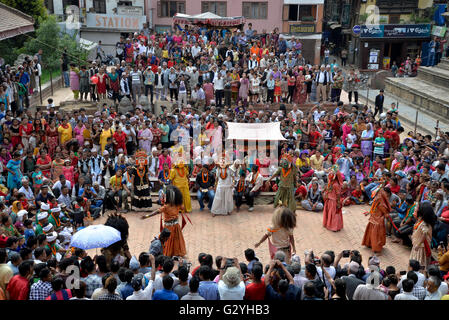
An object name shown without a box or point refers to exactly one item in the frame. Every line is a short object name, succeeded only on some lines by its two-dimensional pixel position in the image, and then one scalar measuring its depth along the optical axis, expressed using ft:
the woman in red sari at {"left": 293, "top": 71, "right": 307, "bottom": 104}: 63.62
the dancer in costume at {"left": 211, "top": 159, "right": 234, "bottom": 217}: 39.55
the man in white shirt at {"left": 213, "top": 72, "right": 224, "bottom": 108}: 61.11
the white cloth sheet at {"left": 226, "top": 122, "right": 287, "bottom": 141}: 46.82
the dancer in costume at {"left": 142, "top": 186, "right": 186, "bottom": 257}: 30.19
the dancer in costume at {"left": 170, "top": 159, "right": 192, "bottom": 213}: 39.37
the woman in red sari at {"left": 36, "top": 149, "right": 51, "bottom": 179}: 41.81
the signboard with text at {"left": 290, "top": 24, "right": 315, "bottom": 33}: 104.37
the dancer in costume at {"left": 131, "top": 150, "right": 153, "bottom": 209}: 39.52
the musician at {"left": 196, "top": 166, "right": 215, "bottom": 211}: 40.63
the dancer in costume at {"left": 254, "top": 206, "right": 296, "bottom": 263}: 25.64
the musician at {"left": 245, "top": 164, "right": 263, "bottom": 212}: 41.14
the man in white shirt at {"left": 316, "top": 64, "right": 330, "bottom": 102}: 63.31
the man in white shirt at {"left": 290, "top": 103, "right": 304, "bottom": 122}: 55.04
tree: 73.56
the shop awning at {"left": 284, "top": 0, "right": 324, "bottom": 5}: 101.87
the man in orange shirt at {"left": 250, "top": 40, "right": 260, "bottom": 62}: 73.46
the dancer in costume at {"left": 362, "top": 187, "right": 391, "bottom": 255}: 32.76
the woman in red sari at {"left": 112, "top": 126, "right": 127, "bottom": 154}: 47.88
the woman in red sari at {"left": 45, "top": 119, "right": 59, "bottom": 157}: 47.34
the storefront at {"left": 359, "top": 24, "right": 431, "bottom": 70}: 108.78
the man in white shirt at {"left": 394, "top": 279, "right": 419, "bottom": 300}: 19.97
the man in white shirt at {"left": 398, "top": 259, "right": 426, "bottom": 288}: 22.74
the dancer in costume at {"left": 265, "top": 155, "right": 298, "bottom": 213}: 37.19
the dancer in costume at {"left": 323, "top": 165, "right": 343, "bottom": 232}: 36.52
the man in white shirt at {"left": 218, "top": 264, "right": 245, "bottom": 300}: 19.36
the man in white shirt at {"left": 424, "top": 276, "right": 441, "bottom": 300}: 20.99
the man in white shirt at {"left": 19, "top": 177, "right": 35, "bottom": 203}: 36.46
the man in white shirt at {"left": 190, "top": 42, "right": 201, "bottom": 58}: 72.30
